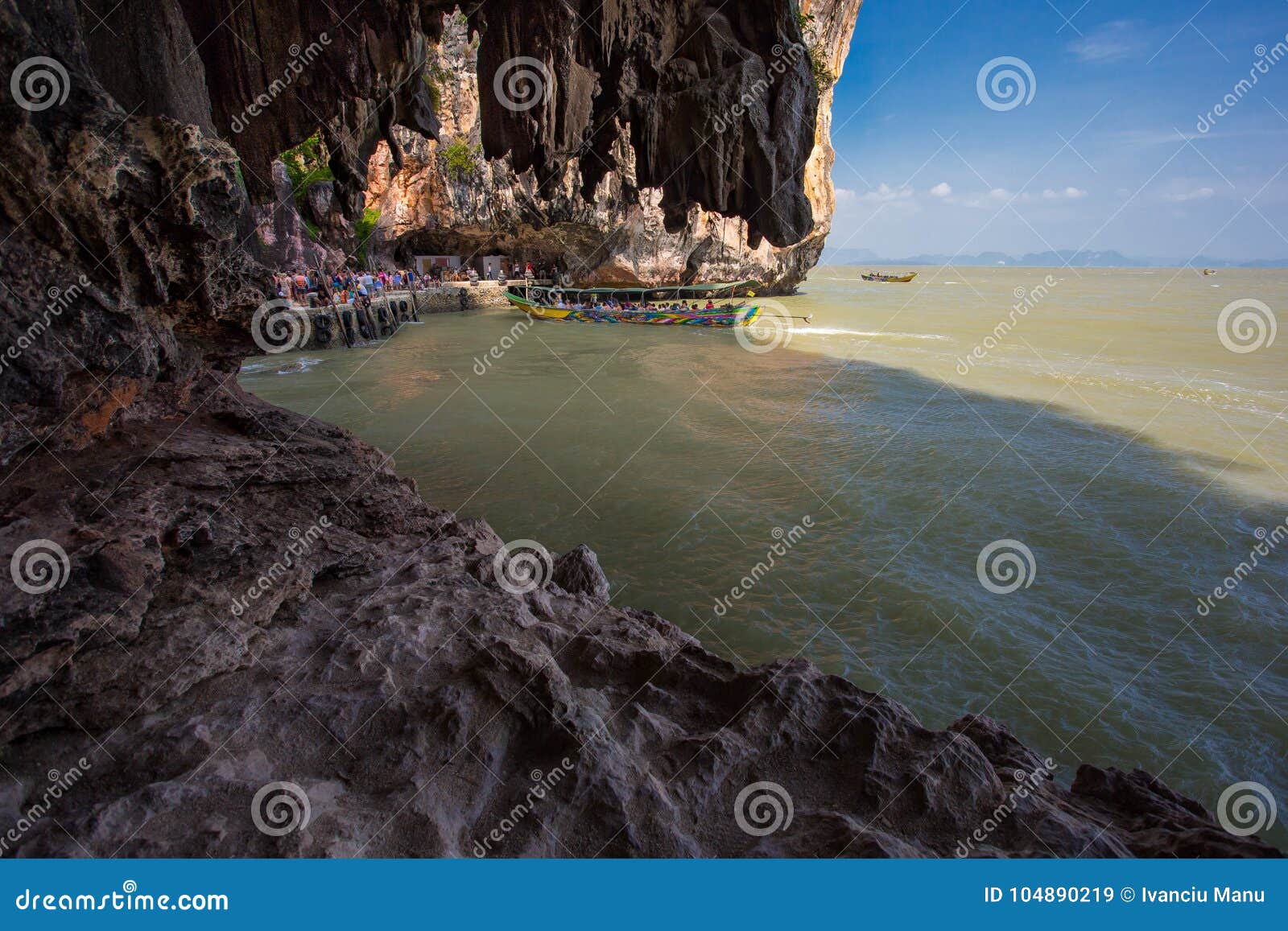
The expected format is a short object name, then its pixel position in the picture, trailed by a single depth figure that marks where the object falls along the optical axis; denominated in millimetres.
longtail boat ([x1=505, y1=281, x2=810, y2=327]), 28016
